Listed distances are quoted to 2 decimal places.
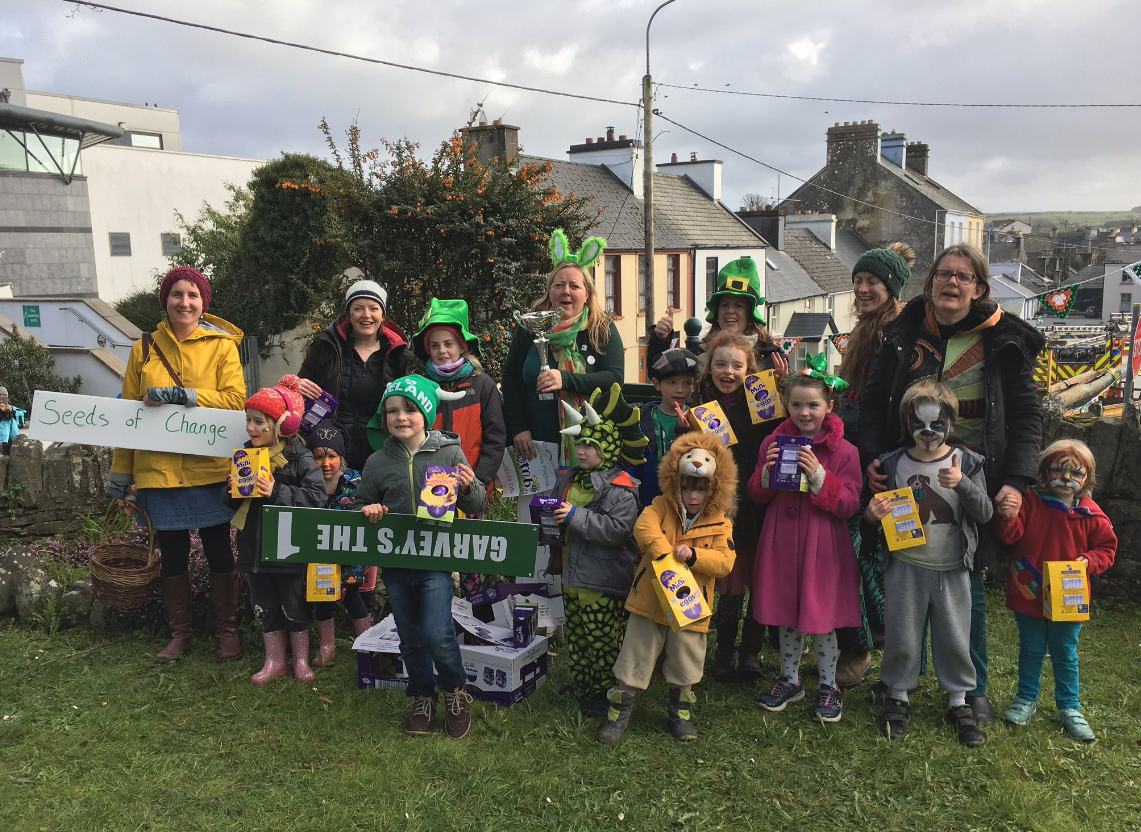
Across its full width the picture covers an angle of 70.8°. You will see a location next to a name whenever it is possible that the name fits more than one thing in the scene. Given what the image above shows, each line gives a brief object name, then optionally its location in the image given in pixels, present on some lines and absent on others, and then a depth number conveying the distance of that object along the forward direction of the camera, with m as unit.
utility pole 15.58
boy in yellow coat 3.58
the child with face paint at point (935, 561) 3.49
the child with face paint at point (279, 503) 4.11
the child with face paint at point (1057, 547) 3.62
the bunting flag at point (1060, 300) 7.58
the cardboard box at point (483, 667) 4.00
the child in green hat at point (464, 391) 4.32
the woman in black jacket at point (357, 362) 4.45
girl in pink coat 3.69
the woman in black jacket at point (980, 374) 3.56
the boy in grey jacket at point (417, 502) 3.66
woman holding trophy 4.35
